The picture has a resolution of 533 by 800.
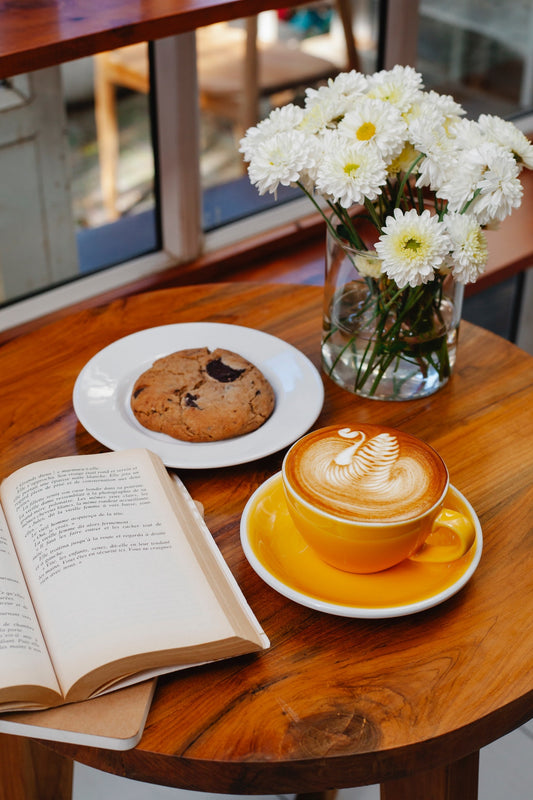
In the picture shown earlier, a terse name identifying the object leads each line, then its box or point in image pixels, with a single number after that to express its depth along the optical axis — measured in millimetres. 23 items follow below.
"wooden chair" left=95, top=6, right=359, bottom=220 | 1935
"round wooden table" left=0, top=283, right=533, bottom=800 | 655
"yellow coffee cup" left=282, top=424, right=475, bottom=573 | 725
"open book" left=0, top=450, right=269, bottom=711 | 657
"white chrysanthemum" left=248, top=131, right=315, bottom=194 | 896
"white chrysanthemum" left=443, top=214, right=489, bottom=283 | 866
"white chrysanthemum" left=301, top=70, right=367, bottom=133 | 940
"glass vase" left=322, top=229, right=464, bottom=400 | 971
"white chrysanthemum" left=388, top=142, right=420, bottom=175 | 921
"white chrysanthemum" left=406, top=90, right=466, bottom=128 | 917
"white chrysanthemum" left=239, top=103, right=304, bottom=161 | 930
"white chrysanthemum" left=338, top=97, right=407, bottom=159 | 866
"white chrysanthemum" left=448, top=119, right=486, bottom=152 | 908
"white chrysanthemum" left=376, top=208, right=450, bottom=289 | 851
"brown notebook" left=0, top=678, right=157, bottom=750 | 642
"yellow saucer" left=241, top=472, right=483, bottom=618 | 740
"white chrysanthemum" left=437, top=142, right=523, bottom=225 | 861
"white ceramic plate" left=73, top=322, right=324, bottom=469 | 915
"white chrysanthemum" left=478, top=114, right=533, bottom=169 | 913
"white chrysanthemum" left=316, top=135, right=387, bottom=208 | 857
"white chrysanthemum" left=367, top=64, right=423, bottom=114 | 920
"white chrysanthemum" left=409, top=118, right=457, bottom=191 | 882
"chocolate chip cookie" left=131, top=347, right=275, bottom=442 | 932
